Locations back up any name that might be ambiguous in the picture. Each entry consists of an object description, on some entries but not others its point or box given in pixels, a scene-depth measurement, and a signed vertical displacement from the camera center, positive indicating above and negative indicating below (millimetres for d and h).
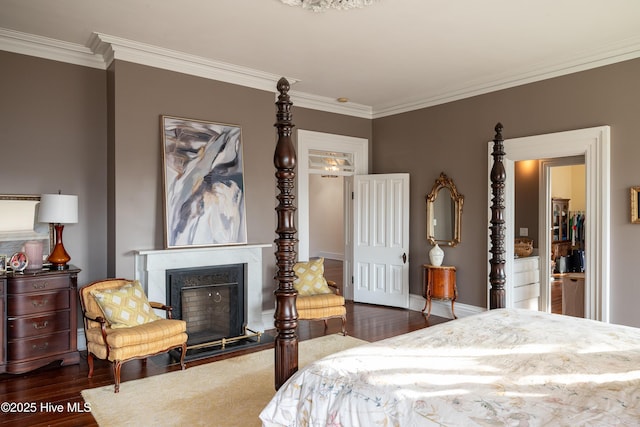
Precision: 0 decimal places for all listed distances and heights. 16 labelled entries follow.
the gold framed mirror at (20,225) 3951 -78
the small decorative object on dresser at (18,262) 3717 -389
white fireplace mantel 4254 -497
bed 1589 -702
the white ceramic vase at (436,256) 5684 -534
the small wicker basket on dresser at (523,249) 5957 -469
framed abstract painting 4434 +355
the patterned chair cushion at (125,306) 3564 -761
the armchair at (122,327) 3426 -927
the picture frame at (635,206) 4082 +83
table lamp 3832 +17
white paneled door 6156 -348
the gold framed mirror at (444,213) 5668 +34
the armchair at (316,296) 4711 -907
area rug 2891 -1356
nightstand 5547 -883
